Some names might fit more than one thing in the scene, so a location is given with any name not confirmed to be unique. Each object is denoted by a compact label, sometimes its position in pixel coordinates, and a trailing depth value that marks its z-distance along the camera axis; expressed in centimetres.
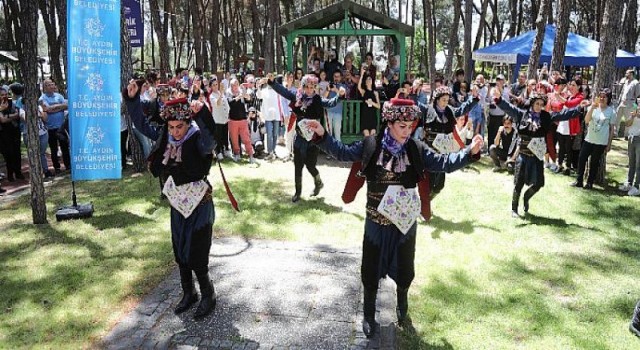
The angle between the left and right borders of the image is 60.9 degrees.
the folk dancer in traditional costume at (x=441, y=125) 800
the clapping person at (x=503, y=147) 1206
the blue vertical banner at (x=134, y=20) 1436
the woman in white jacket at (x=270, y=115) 1279
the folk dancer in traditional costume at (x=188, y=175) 466
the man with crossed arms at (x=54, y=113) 1073
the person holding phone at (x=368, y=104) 1262
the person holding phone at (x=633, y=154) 969
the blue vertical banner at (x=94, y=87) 748
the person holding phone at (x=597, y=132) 973
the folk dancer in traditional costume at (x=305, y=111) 834
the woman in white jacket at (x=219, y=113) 1193
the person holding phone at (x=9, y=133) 1021
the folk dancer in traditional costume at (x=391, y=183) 430
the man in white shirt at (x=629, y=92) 1506
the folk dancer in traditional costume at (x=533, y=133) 791
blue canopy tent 1767
